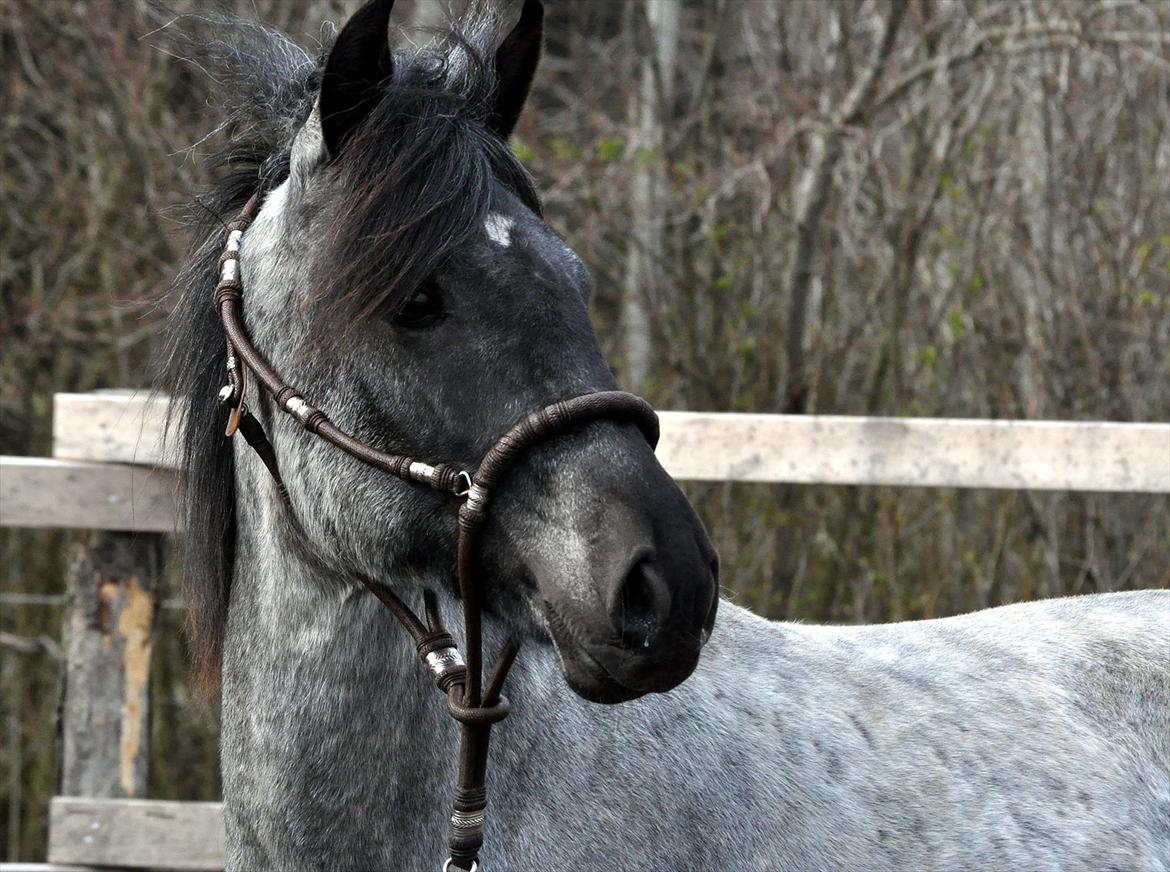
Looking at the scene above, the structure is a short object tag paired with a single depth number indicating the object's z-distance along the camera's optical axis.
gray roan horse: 4.69
